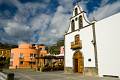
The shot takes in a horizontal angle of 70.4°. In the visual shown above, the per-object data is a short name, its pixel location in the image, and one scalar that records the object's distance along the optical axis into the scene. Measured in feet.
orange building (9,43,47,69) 81.74
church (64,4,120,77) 27.77
